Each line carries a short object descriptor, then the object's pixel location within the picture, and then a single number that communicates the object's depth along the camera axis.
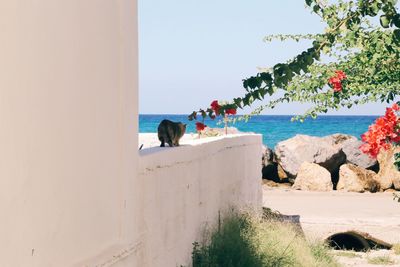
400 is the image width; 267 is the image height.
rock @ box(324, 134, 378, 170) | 31.77
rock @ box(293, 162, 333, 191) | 28.70
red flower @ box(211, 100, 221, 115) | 8.81
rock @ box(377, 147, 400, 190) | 28.59
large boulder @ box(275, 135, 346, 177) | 30.70
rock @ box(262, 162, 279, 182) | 31.98
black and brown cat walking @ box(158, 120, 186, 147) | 8.92
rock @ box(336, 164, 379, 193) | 28.19
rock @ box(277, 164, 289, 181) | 31.63
